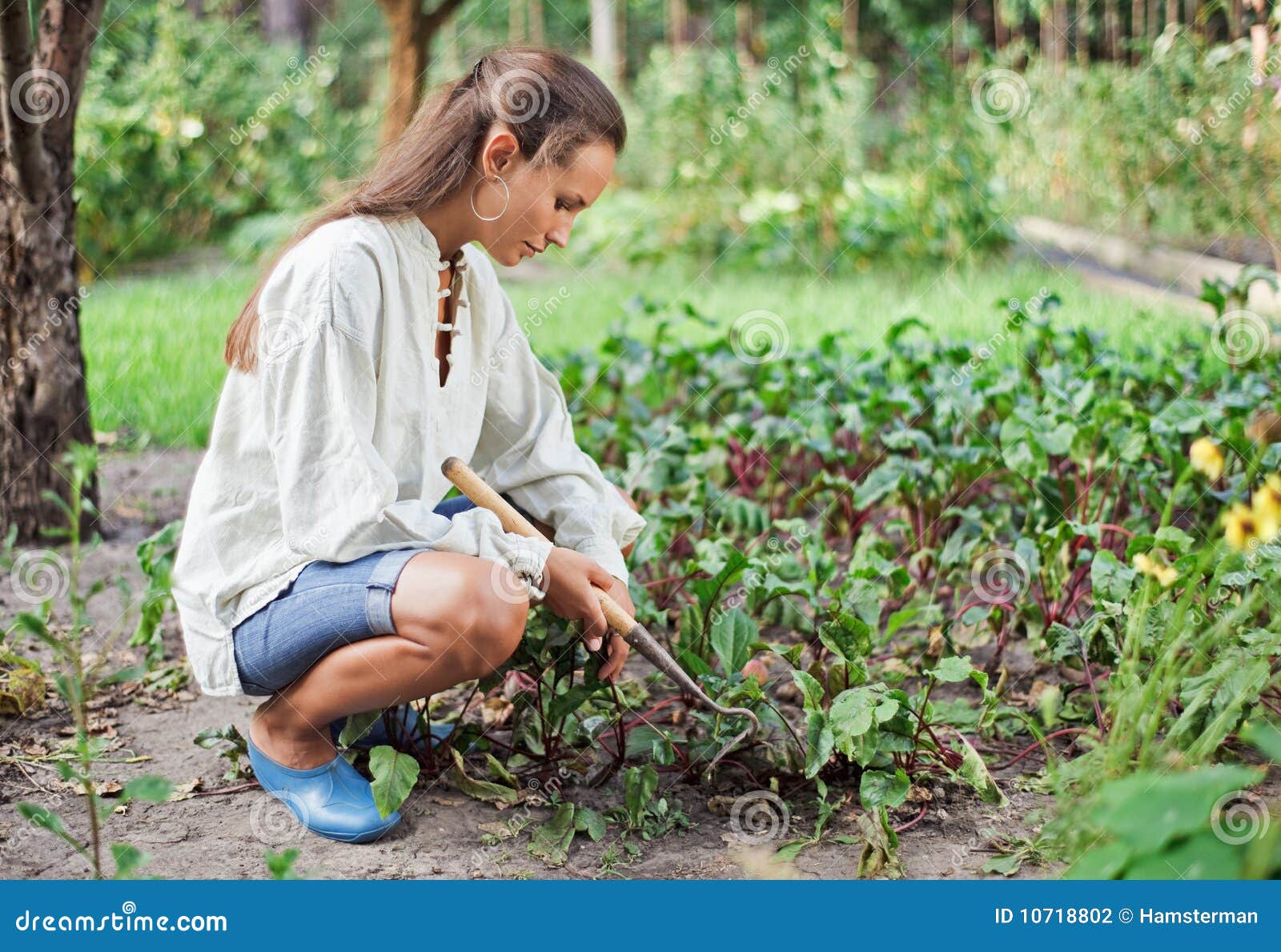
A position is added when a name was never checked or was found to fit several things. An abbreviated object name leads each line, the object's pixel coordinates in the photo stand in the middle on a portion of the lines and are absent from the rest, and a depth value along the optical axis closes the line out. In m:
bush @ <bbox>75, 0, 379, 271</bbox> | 6.84
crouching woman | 1.79
